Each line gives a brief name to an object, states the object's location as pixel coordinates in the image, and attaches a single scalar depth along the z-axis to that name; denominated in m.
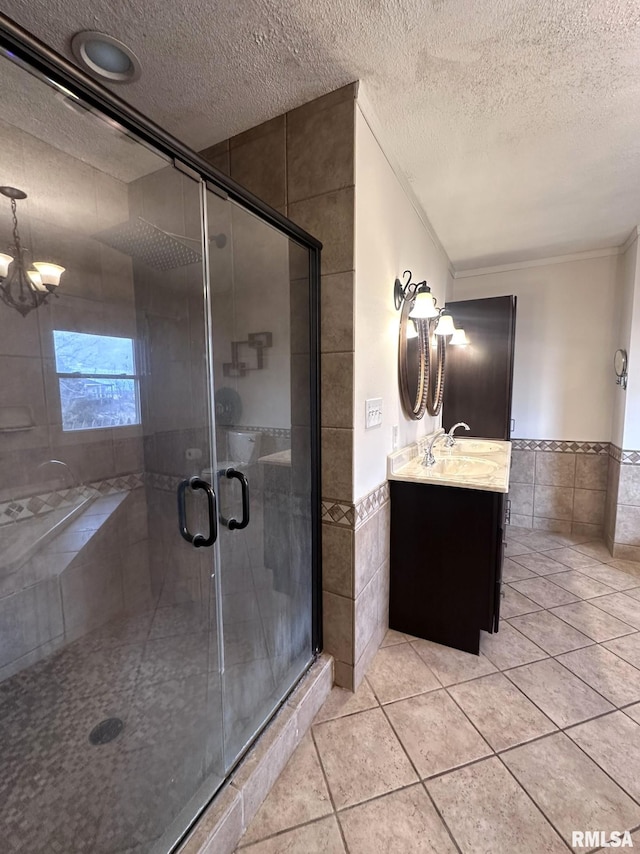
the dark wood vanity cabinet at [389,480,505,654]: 1.74
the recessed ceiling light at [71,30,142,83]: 1.17
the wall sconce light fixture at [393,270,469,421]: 1.91
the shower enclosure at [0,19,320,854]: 1.18
